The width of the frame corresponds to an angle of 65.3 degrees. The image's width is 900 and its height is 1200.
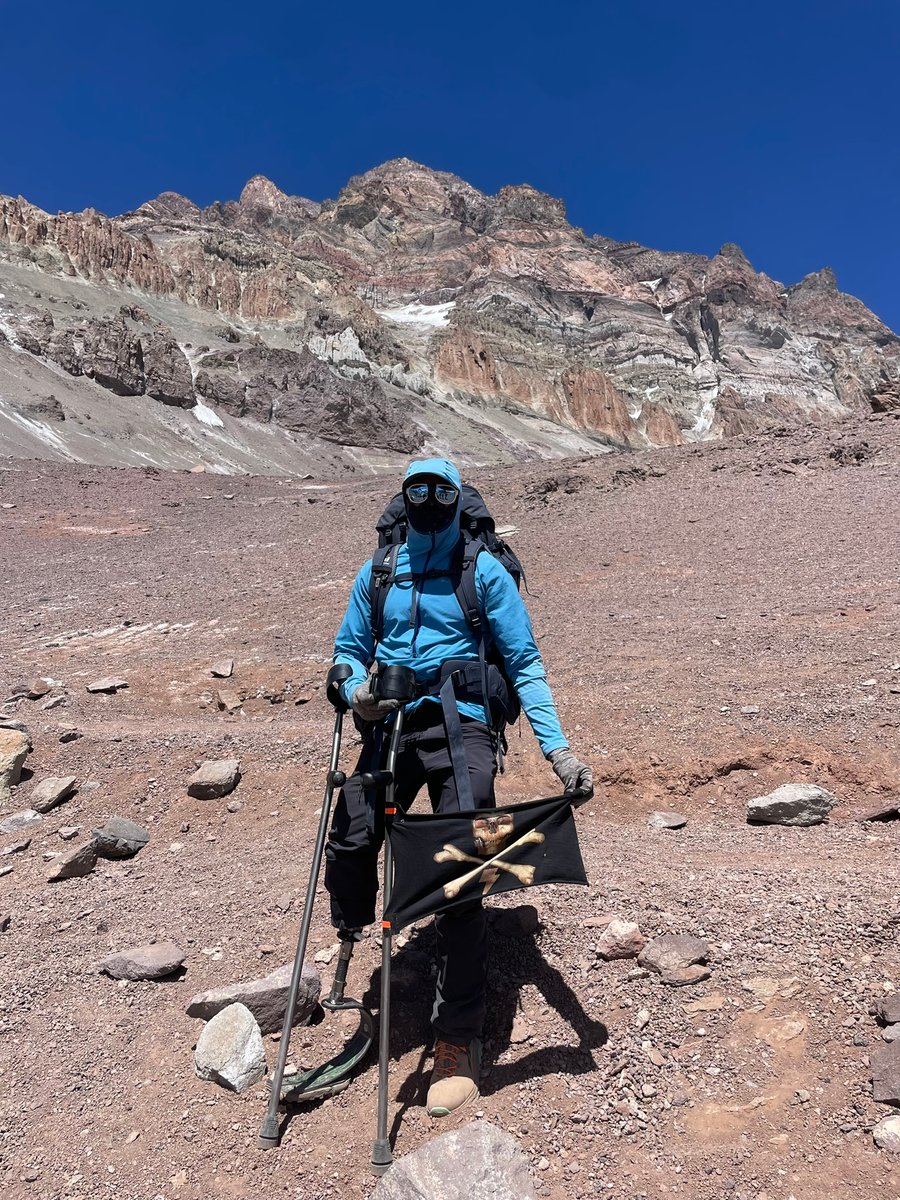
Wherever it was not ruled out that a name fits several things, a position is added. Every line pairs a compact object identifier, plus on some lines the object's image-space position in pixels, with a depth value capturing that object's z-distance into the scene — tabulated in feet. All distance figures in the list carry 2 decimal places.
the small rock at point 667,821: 13.71
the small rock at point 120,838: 14.30
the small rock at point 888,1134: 6.05
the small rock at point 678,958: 8.55
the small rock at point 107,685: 23.97
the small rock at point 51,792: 16.35
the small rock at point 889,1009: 7.18
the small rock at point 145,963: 10.15
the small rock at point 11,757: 17.07
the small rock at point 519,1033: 8.50
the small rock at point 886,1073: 6.42
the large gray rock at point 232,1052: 8.12
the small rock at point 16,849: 14.75
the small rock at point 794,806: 12.92
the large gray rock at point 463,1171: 6.10
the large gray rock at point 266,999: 9.03
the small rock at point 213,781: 16.51
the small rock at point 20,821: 15.62
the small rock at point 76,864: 13.46
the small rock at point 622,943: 9.30
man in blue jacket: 8.25
